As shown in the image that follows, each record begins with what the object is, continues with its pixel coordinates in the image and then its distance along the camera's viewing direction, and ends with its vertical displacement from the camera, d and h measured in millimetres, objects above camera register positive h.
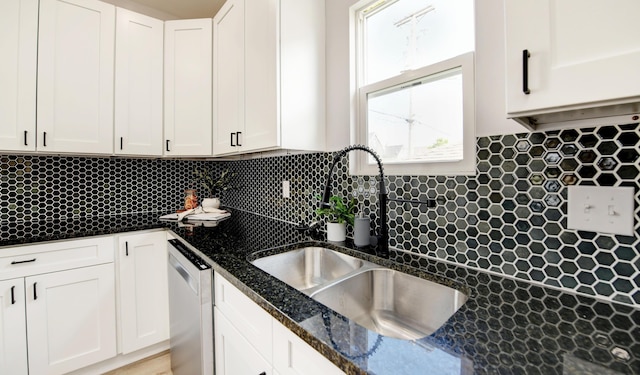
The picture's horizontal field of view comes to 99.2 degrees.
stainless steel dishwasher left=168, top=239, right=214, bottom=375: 1157 -568
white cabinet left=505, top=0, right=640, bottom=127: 486 +263
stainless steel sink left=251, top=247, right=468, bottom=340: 883 -379
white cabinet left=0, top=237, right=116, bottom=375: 1427 -650
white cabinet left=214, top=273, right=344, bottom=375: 661 -450
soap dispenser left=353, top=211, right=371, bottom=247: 1240 -185
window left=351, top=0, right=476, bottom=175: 1059 +473
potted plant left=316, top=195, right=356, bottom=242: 1345 -143
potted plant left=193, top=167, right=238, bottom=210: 2586 +88
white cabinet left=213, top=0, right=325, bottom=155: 1410 +650
